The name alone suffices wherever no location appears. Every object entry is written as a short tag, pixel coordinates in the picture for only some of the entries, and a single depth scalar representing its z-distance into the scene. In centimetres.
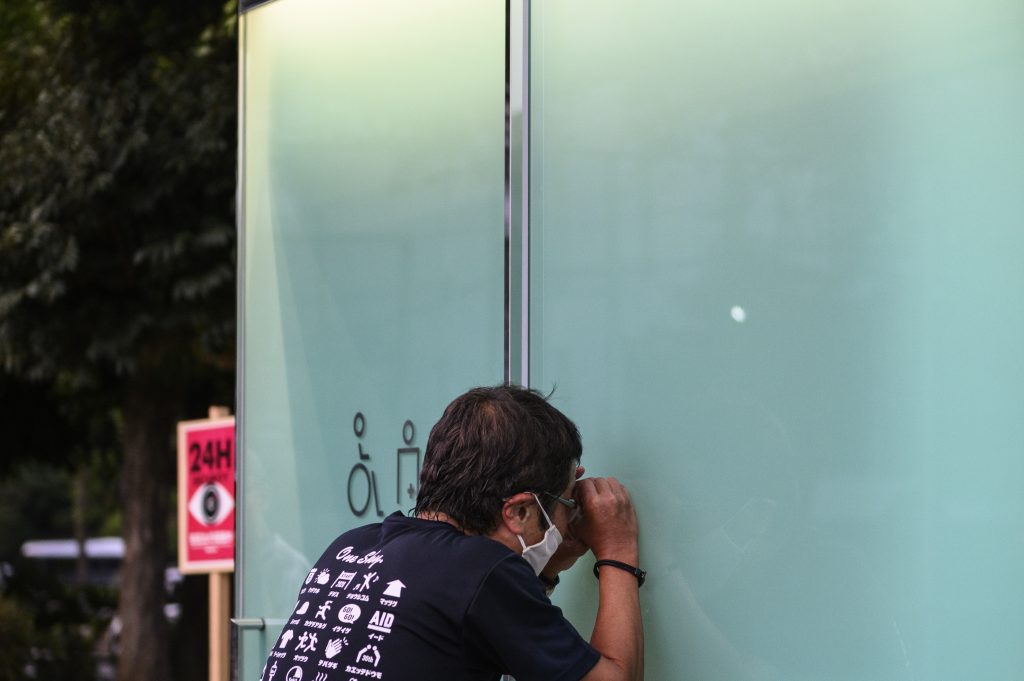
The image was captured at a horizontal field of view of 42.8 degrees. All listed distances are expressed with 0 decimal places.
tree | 721
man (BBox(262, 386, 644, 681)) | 207
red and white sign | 585
